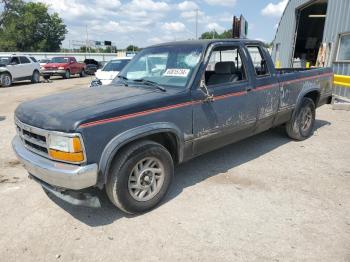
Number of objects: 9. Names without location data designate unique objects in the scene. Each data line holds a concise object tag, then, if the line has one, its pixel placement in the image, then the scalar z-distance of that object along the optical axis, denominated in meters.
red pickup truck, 23.82
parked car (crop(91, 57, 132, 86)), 11.46
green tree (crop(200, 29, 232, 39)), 83.17
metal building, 11.05
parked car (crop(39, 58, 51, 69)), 23.95
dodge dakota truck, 3.03
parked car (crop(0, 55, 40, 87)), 18.14
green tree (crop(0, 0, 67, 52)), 60.09
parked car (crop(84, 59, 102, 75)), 29.32
